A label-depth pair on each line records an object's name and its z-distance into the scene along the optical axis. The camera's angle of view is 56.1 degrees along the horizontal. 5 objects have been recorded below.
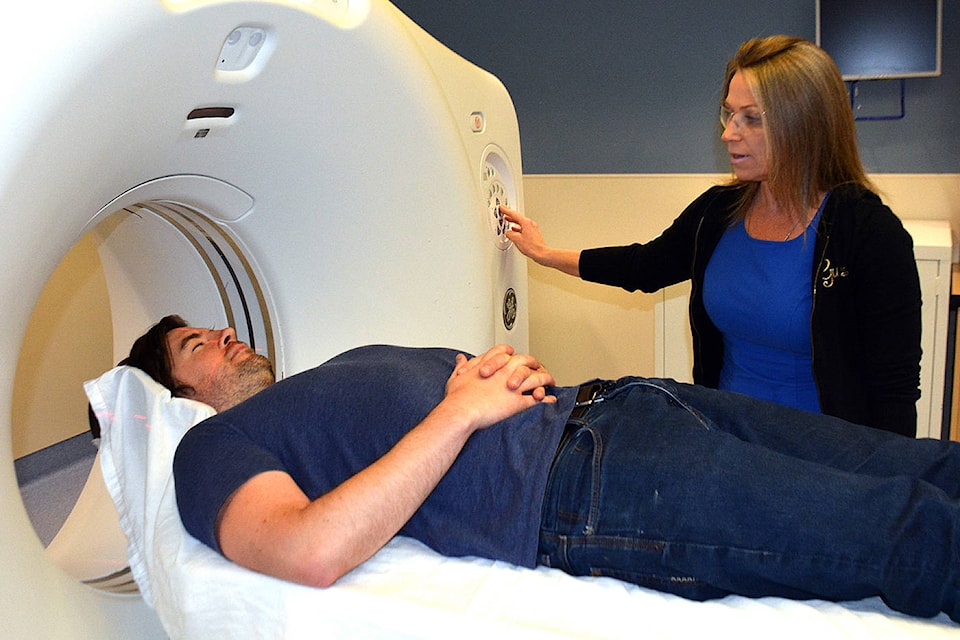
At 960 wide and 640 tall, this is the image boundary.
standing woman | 1.52
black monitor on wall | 2.66
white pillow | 1.34
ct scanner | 0.98
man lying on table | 1.03
